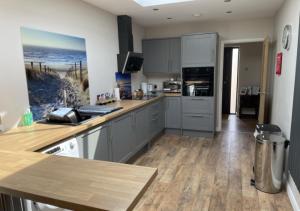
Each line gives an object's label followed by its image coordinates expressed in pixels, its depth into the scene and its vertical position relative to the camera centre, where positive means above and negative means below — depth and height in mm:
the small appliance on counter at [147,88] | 5005 -263
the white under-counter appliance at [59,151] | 1547 -657
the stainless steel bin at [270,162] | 2518 -1029
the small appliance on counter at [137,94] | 4410 -354
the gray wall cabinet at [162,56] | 4828 +486
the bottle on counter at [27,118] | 2246 -401
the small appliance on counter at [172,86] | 5030 -218
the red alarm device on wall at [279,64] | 3365 +171
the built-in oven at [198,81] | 4535 -103
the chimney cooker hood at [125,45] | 4059 +627
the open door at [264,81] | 3873 -113
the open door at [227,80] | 6832 -143
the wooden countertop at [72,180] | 917 -500
